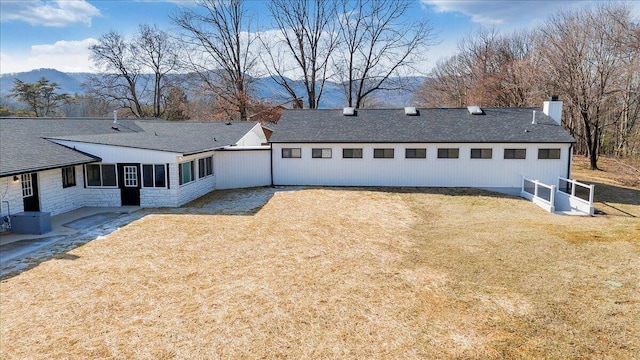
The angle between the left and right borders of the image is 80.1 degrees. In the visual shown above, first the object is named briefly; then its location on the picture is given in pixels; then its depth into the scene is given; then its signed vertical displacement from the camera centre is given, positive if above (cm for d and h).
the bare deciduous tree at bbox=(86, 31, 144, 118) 3791 +714
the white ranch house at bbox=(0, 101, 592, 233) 1448 -43
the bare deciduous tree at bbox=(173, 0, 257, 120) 3297 +809
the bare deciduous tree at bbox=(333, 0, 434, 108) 3250 +866
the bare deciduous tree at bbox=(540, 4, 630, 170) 2369 +519
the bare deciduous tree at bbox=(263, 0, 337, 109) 3319 +962
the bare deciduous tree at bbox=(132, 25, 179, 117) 3828 +930
